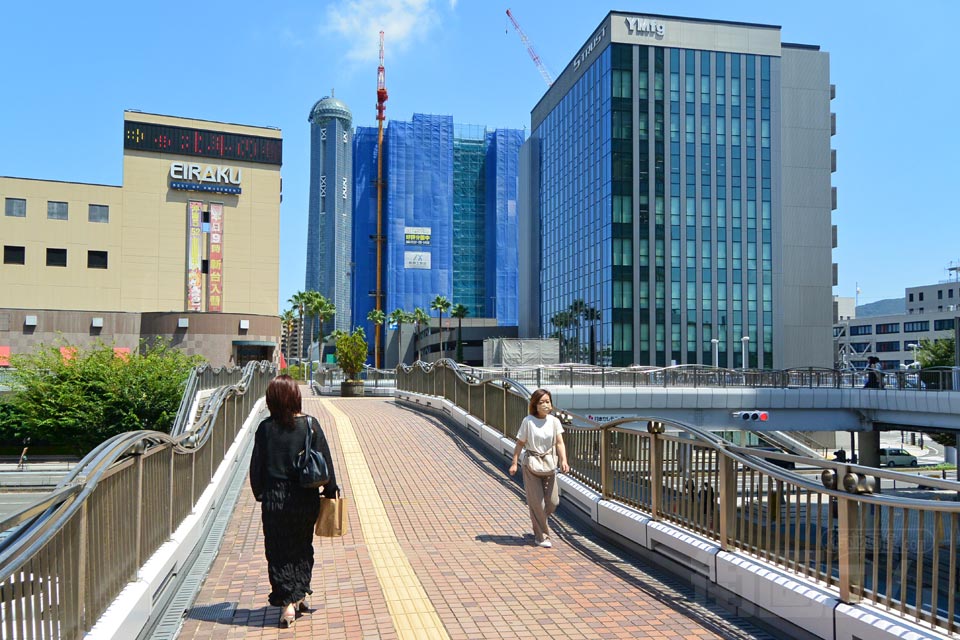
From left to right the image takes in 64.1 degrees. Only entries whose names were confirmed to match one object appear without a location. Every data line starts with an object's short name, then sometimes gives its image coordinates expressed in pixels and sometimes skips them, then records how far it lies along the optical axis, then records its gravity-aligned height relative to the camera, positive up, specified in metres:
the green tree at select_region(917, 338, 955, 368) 58.31 -0.35
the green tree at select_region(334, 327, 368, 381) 34.09 -0.43
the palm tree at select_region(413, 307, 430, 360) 107.21 +3.95
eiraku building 52.41 +6.77
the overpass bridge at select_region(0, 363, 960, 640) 4.11 -1.60
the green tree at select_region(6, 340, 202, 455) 31.55 -2.31
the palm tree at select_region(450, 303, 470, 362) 93.06 +3.75
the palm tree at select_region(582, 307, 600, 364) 69.25 +2.52
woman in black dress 5.36 -1.10
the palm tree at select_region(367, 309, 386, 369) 109.88 +3.98
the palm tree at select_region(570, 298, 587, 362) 74.38 +3.69
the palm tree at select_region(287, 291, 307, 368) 89.00 +5.02
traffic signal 33.38 -2.95
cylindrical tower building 191.12 +30.41
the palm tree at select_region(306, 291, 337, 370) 88.75 +4.27
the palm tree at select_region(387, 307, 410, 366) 109.75 +4.11
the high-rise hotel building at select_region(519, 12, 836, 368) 66.75 +13.60
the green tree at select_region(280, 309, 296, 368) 100.01 +3.70
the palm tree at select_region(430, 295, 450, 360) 95.94 +5.15
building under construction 120.06 +20.85
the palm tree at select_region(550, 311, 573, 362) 76.44 +2.35
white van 50.81 -7.37
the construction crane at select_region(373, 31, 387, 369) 120.34 +16.77
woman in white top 7.95 -1.09
